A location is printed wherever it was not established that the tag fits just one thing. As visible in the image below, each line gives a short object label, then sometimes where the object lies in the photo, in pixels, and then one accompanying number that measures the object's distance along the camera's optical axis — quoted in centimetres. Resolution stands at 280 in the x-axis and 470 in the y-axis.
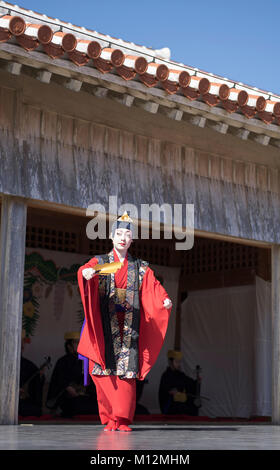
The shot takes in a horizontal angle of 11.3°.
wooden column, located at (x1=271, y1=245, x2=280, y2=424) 1567
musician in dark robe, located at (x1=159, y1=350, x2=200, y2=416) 2017
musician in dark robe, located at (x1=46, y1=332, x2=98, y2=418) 1841
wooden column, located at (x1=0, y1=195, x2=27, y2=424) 1196
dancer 1110
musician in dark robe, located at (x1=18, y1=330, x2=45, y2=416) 1797
